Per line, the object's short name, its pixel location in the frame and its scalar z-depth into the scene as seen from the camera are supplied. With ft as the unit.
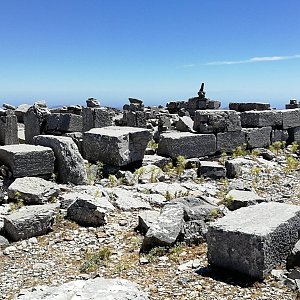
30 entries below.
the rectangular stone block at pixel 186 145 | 30.17
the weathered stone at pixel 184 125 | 35.28
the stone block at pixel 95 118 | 36.65
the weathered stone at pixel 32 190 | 19.11
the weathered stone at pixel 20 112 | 52.64
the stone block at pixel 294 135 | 41.11
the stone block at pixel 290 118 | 40.21
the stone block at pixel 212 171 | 27.29
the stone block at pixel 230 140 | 34.17
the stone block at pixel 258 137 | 36.81
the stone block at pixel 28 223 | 16.14
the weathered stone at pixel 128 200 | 20.01
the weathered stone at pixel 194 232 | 15.60
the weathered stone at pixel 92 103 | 42.32
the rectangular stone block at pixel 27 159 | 21.08
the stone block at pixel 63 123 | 34.59
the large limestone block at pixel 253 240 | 12.54
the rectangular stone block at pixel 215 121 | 33.69
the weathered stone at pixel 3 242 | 15.68
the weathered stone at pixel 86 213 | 17.59
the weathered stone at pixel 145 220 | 16.60
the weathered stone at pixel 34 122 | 34.35
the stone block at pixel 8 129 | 35.78
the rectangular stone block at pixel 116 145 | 26.03
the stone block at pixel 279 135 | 39.20
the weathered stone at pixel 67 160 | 22.67
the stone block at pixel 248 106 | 48.15
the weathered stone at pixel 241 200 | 19.43
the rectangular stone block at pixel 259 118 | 37.67
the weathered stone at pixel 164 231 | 15.04
